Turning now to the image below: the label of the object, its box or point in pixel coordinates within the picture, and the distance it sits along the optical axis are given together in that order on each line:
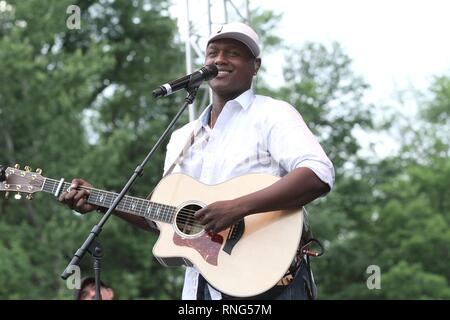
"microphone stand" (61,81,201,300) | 3.76
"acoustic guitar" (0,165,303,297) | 3.90
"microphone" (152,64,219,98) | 4.21
